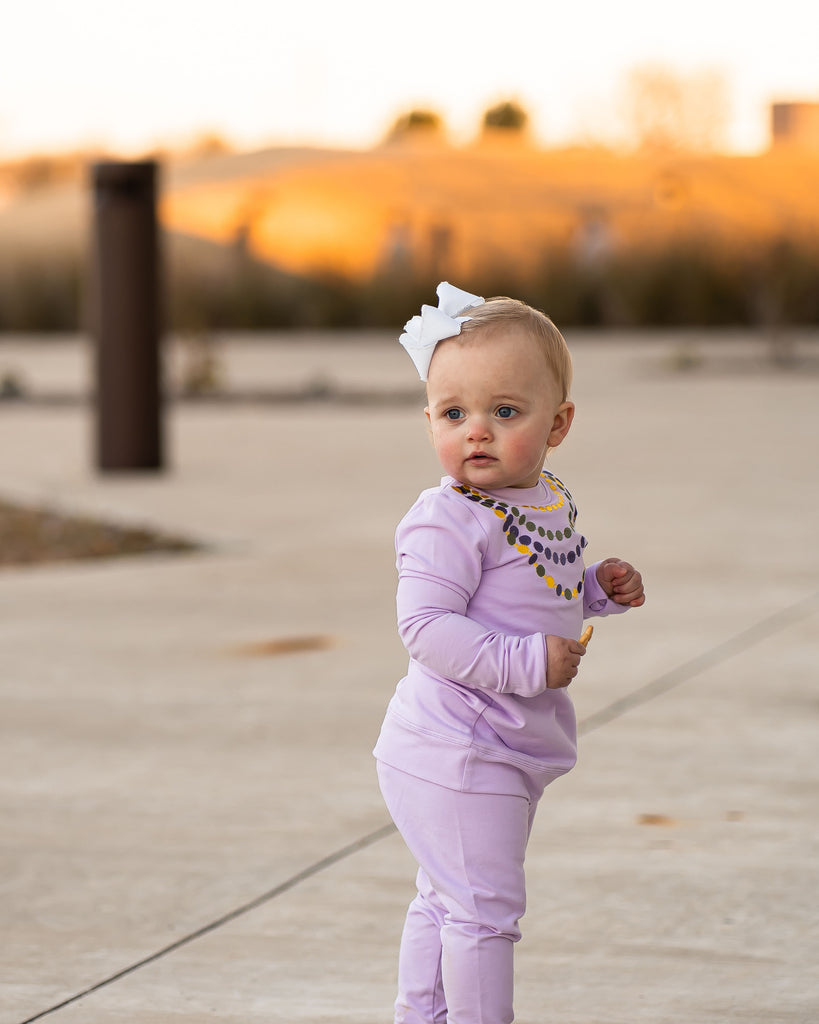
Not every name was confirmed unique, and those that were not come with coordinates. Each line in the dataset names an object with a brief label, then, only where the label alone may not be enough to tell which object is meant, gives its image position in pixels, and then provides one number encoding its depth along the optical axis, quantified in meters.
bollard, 13.00
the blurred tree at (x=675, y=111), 48.31
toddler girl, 2.91
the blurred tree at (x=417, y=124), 59.12
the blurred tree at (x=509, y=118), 59.69
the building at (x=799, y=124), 50.47
